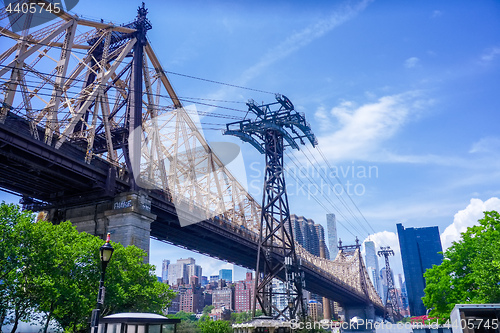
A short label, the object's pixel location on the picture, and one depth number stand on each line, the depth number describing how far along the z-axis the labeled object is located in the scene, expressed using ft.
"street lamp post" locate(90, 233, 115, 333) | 41.50
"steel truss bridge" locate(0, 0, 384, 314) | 99.25
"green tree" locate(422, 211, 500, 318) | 96.94
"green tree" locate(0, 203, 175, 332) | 75.36
